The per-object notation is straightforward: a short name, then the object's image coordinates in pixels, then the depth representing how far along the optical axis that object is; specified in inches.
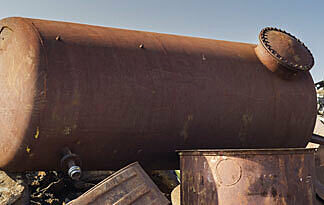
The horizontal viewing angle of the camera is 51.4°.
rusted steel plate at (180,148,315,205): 91.4
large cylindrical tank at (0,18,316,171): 95.8
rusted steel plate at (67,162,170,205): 84.2
